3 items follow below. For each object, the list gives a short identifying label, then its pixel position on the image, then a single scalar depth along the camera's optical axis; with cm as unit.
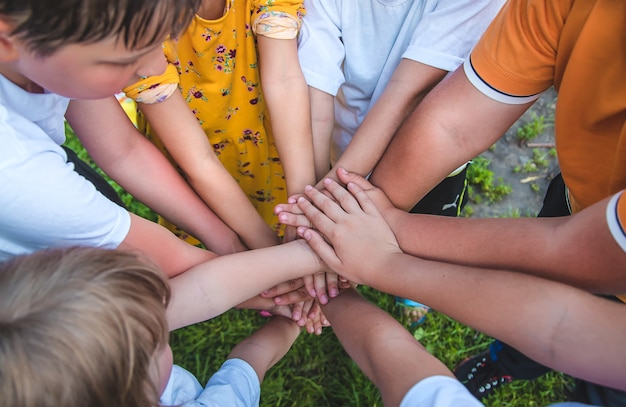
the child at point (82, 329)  84
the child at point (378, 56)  149
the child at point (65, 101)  88
